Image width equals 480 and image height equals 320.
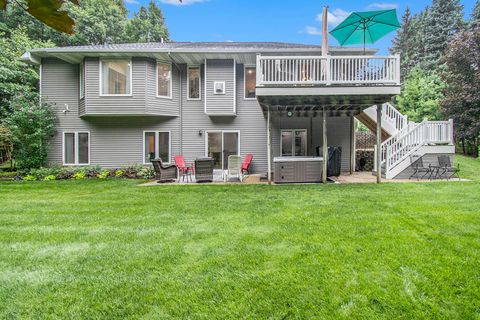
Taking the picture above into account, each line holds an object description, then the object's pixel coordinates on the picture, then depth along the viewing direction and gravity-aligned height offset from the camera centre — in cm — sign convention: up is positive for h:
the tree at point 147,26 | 2634 +1339
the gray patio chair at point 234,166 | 945 -32
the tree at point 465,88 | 1545 +412
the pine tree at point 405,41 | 3141 +1525
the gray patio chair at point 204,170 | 922 -44
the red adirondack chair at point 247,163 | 1058 -24
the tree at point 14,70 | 1347 +480
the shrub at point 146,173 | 1074 -64
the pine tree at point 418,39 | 2936 +1351
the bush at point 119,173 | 1088 -64
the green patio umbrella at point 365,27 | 790 +416
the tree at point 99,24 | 2212 +1173
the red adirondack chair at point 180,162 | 1055 -20
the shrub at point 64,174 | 1060 -66
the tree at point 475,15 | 2358 +1283
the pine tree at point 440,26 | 2685 +1333
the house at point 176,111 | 1081 +188
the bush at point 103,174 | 1070 -68
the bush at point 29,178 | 1024 -78
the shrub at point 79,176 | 1063 -74
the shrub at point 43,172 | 1055 -58
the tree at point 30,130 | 1075 +114
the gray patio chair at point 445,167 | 921 -39
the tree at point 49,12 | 86 +48
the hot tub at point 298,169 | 892 -40
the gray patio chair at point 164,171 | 943 -50
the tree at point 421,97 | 1975 +473
